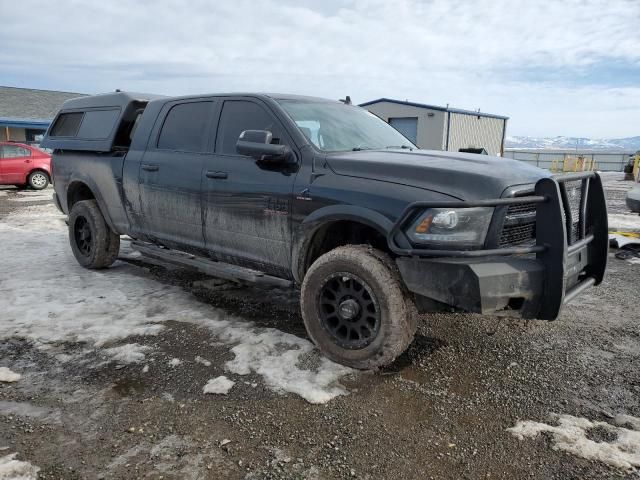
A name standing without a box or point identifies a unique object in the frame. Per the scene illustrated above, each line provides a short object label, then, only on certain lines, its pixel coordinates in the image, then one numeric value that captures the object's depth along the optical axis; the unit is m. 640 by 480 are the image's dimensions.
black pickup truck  2.96
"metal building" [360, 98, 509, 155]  26.31
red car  15.05
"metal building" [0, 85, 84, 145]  30.91
